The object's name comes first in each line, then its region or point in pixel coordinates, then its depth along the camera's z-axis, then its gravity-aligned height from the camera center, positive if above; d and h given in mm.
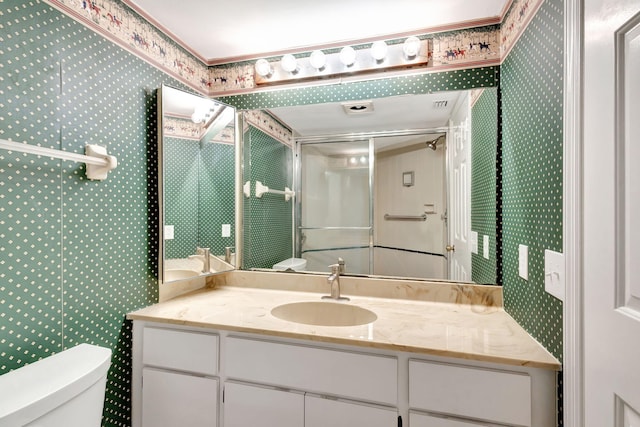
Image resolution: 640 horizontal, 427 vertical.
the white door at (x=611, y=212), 619 -3
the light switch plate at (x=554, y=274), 870 -191
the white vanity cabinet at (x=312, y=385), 948 -634
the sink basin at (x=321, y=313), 1465 -515
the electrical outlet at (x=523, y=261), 1119 -194
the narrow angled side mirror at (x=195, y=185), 1489 +150
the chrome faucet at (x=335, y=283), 1555 -377
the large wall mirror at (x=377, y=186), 1462 +139
